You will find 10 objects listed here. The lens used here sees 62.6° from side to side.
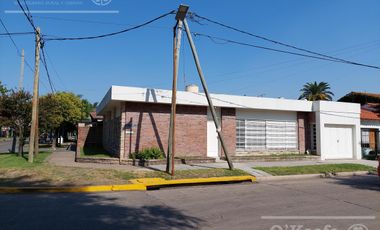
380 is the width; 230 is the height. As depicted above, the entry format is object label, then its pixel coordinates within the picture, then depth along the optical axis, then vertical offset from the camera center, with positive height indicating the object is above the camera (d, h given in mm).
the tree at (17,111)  18047 +1462
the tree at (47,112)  19984 +1587
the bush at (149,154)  15746 -775
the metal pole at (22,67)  33281 +7510
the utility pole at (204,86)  13484 +2377
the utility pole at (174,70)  12358 +2733
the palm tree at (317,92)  48500 +8091
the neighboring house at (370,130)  22469 +996
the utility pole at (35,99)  15164 +1802
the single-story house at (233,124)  16562 +996
